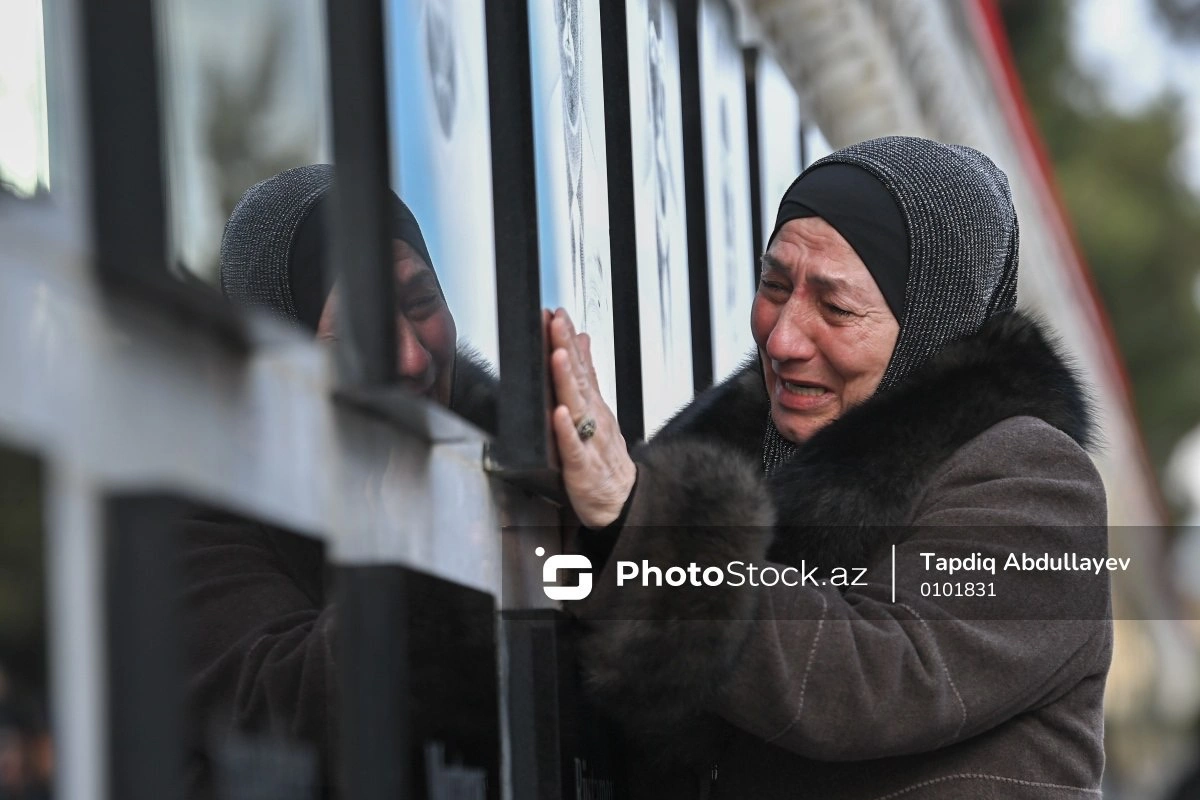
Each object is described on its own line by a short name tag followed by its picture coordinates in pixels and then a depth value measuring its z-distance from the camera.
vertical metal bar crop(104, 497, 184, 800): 4.38
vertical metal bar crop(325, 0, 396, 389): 4.95
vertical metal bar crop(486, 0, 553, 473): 5.21
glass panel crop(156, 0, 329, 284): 4.79
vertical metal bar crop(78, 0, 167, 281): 4.60
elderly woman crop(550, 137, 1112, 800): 5.21
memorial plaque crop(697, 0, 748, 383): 6.23
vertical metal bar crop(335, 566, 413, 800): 4.94
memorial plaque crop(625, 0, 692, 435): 5.78
